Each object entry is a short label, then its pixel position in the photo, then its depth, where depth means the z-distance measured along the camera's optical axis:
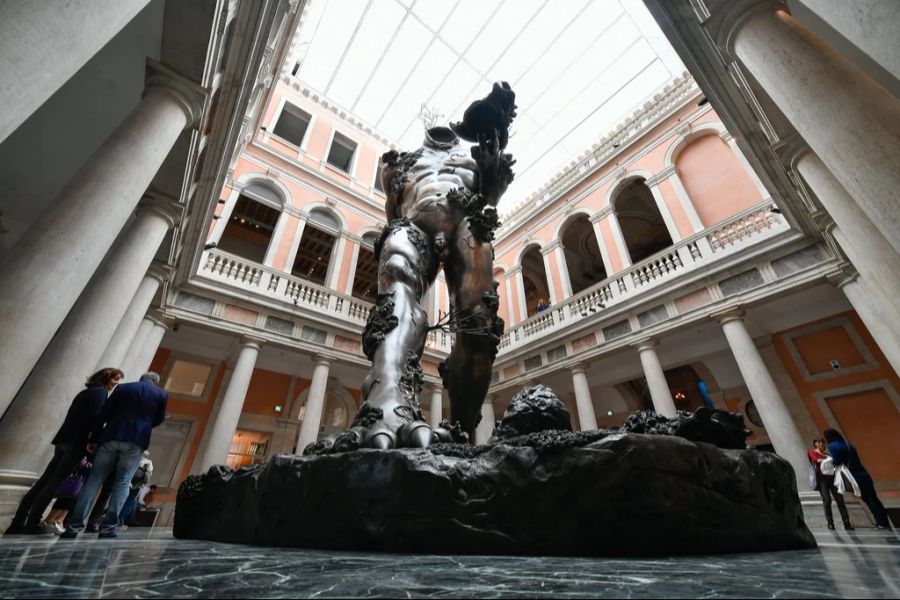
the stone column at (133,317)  4.36
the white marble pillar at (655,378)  6.66
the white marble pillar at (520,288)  10.98
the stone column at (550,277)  10.27
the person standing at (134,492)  3.86
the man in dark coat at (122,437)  2.19
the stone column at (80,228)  1.85
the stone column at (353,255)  10.04
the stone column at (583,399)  7.81
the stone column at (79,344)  2.52
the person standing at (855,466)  3.72
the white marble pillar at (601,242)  8.98
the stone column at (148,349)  5.59
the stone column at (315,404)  7.13
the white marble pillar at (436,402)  9.25
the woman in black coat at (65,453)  2.14
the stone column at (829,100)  1.63
